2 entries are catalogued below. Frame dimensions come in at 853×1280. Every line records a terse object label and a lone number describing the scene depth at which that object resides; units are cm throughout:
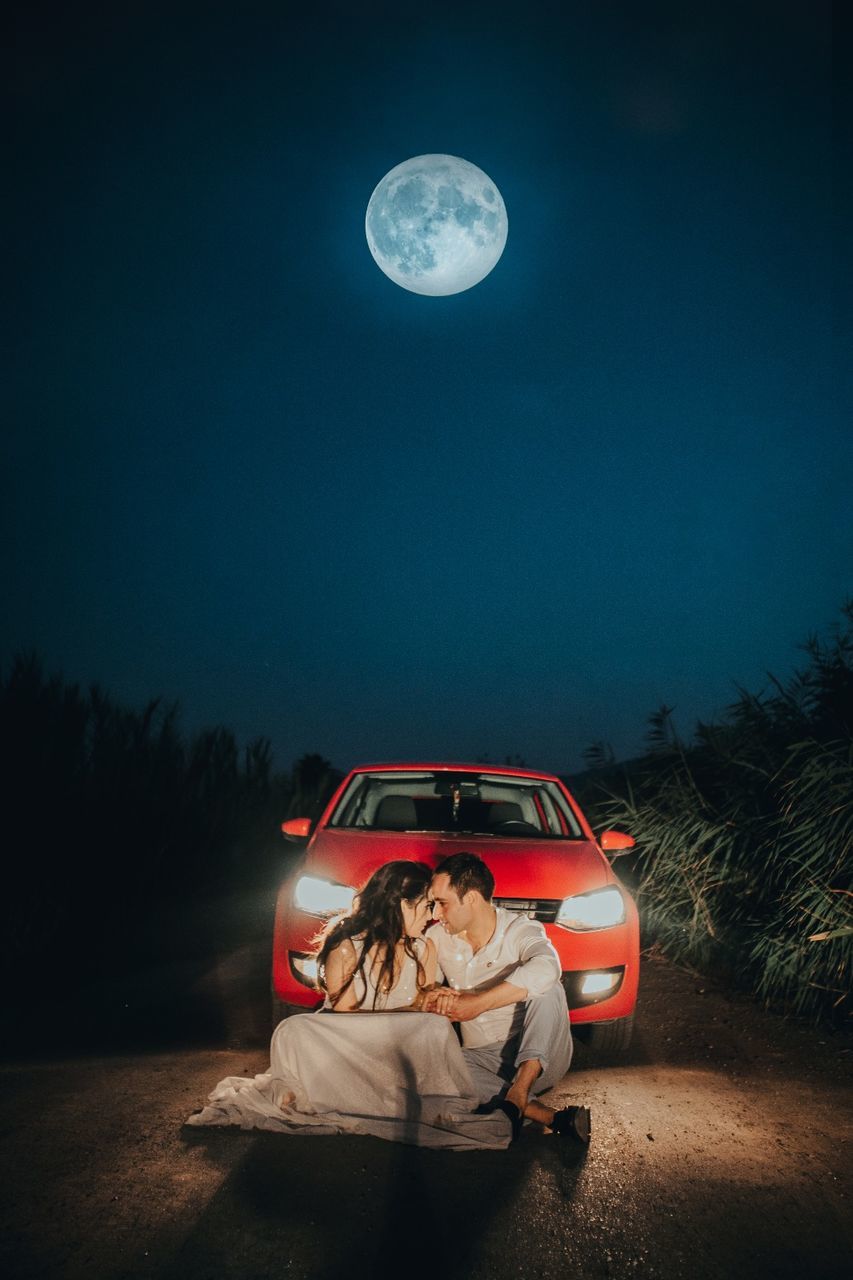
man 336
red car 398
